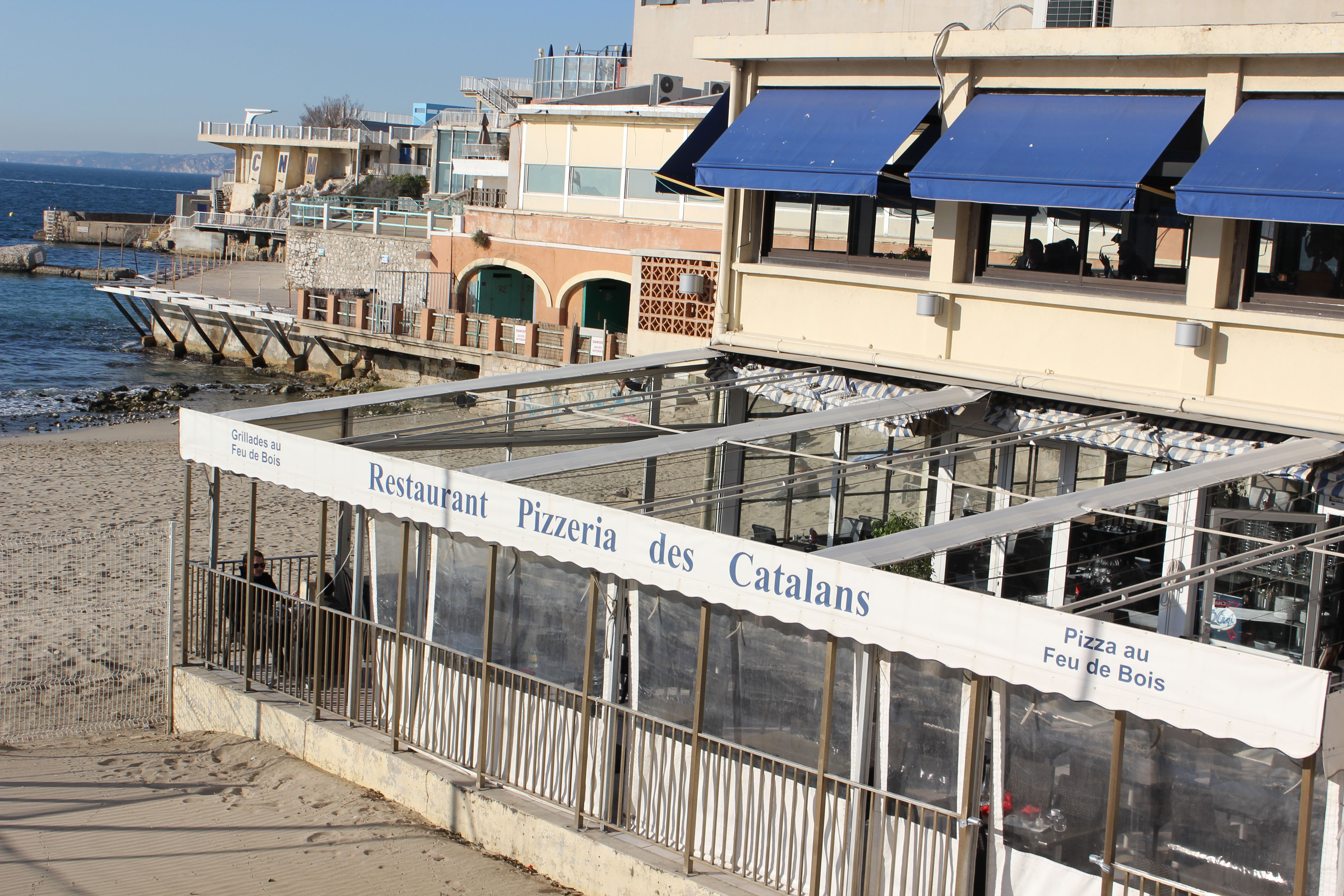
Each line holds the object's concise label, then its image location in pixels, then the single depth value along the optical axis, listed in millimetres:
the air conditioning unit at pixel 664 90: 36438
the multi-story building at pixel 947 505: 6602
